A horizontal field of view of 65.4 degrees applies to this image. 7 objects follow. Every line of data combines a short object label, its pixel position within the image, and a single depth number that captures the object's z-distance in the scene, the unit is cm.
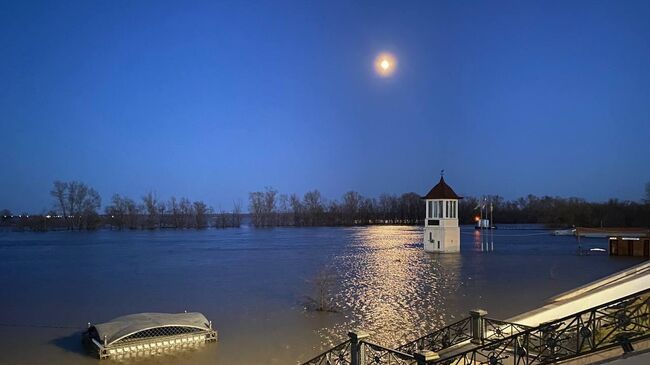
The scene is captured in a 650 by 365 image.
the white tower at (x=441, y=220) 4162
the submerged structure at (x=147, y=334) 1405
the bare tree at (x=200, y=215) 14812
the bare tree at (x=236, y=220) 16019
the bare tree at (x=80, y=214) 13475
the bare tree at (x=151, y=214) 14649
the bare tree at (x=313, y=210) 15750
